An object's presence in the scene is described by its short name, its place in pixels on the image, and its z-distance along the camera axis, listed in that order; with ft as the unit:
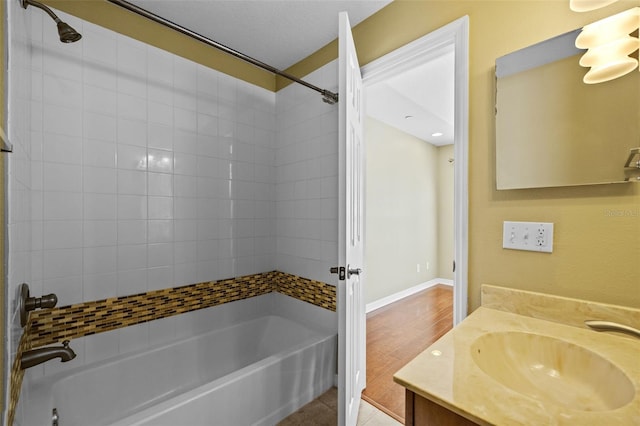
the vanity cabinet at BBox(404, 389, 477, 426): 2.11
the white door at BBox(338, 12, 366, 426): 4.37
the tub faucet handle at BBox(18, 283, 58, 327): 3.47
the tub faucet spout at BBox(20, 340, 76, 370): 3.24
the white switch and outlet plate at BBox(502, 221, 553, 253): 3.60
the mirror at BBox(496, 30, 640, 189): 3.11
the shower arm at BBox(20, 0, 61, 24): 3.85
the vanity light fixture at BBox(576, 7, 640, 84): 3.05
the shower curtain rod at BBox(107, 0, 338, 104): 4.17
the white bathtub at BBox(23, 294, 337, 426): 4.40
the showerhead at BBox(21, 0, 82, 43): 3.81
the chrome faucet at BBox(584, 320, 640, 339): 2.58
